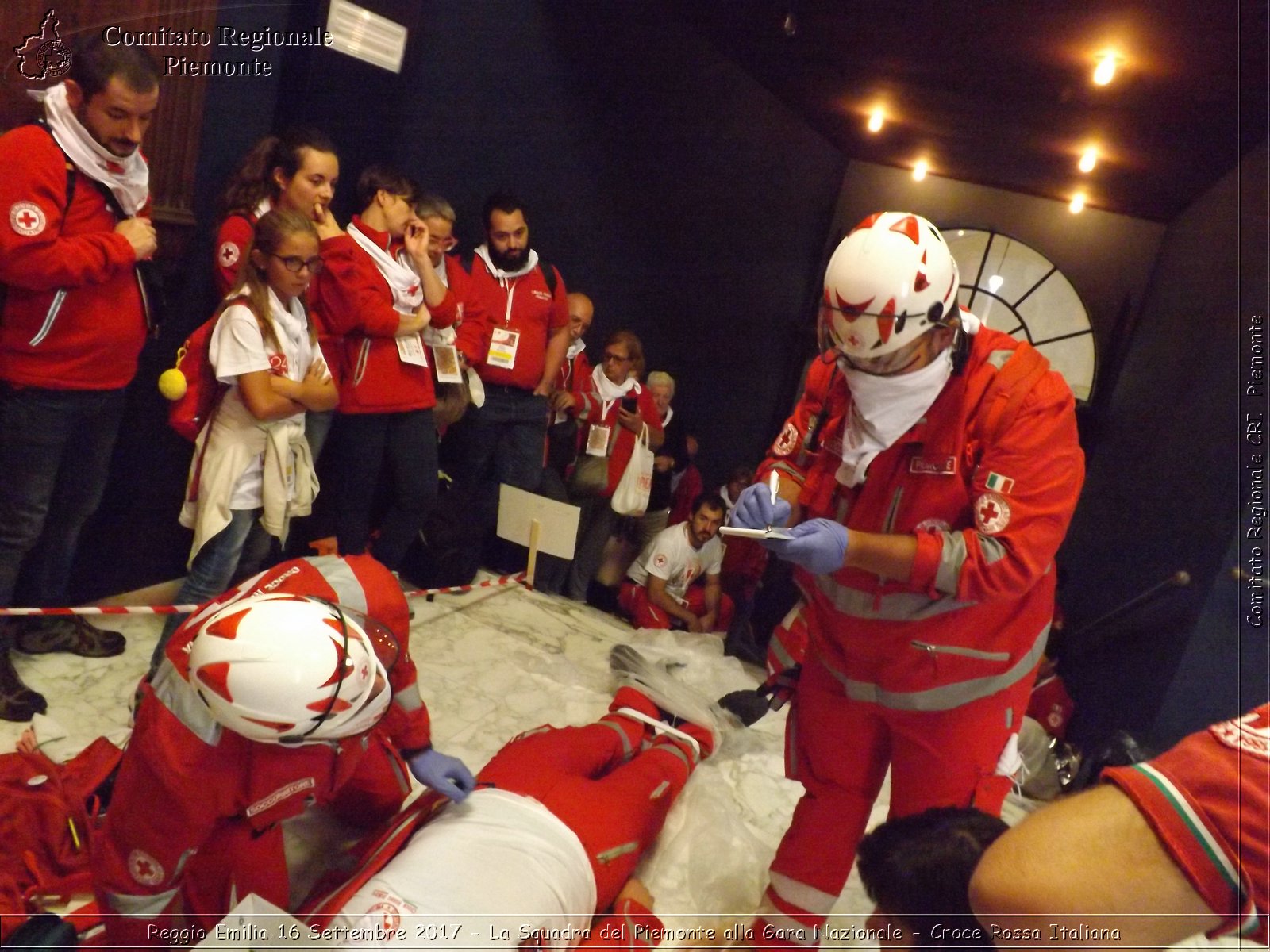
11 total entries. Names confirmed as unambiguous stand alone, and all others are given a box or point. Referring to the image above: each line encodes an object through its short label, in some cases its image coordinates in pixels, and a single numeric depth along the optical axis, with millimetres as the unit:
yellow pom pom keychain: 2084
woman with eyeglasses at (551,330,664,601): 3574
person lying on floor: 1307
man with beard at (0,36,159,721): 1799
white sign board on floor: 3025
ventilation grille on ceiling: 2539
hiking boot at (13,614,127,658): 2273
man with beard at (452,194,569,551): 3119
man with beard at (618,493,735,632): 3469
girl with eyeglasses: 2121
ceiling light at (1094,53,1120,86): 3207
